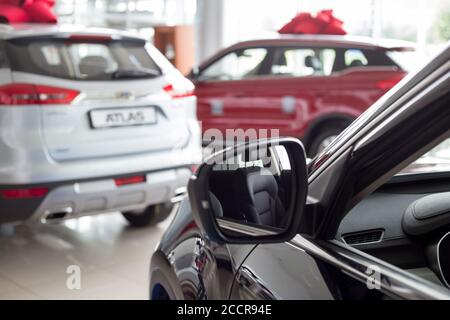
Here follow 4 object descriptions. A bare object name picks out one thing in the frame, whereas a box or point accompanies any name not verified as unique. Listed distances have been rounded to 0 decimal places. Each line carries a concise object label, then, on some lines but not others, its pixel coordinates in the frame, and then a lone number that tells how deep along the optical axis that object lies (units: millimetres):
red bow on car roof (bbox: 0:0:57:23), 5023
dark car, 1064
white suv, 3422
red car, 5945
